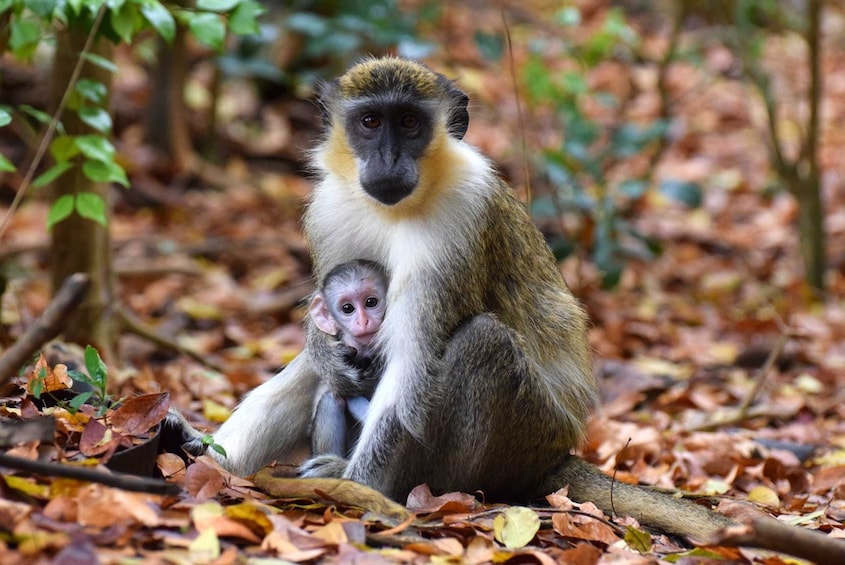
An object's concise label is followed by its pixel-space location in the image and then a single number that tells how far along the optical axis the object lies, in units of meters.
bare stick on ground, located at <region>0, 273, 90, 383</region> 7.48
